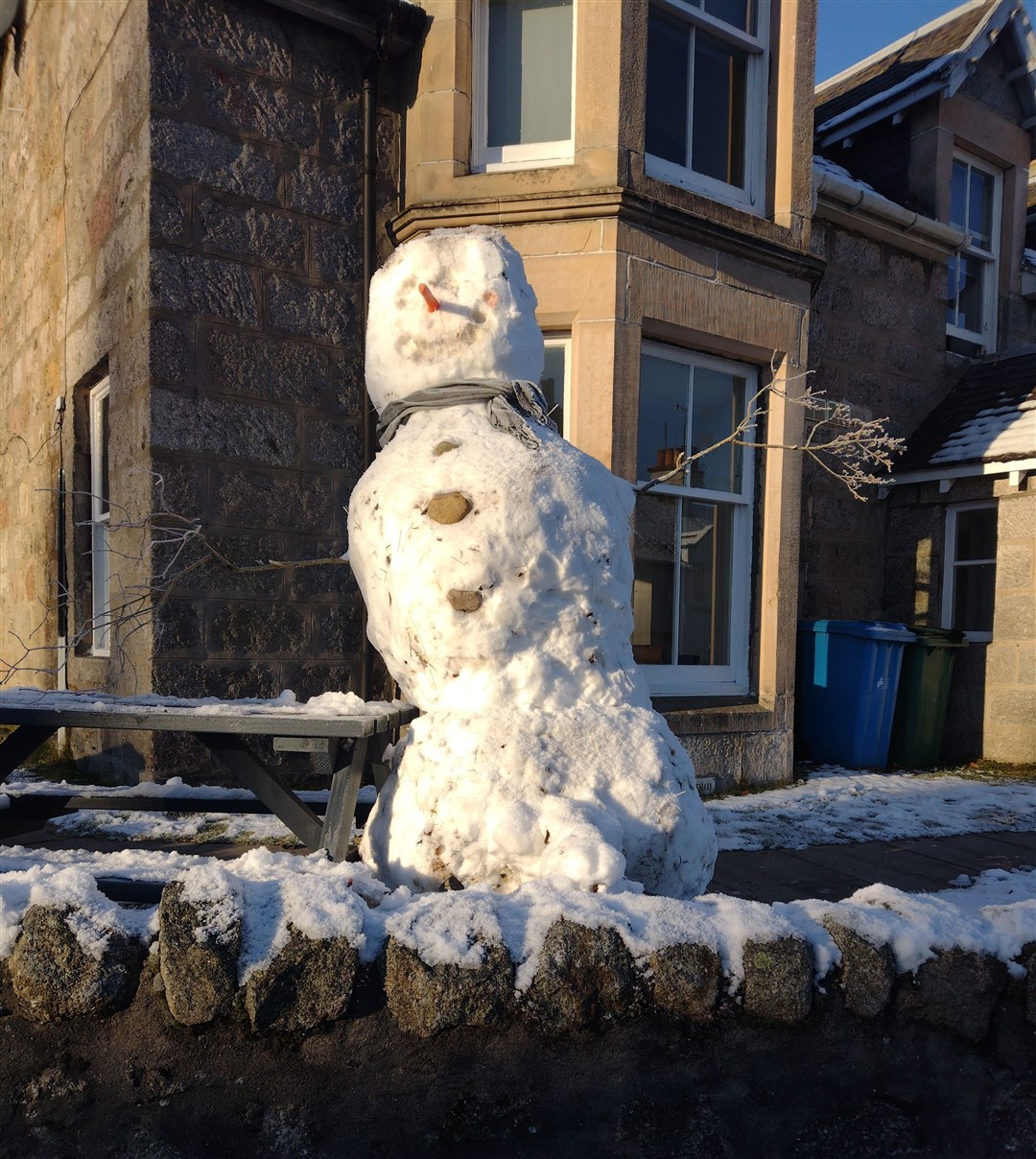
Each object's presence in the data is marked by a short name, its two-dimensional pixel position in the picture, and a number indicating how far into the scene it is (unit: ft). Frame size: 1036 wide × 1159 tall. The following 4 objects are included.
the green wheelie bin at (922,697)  21.91
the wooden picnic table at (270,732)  8.09
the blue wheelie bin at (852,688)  20.52
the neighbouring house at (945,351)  22.84
